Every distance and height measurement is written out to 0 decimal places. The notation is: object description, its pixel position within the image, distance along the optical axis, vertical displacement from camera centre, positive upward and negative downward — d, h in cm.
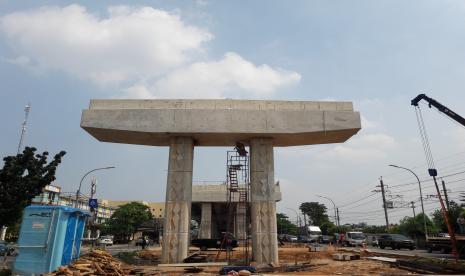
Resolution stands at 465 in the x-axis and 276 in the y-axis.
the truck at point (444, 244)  2244 +21
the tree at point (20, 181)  1891 +347
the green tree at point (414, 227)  5644 +340
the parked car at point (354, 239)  3944 +86
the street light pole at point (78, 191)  3045 +450
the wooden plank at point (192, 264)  1741 -94
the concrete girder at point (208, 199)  4359 +559
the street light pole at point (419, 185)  3584 +621
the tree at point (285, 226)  11380 +648
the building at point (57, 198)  6538 +939
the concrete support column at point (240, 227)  4512 +239
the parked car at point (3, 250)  2850 -49
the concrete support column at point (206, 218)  4353 +339
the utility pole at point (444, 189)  5017 +827
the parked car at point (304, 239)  5104 +111
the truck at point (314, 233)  5169 +196
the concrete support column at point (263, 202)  1878 +235
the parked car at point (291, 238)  5963 +137
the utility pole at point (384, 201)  4886 +668
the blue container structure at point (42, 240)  1124 +14
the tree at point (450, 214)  4234 +472
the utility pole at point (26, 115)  3638 +1331
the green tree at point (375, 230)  8131 +409
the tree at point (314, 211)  11262 +1128
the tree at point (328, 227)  8069 +443
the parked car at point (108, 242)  5356 +41
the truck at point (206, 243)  3094 +21
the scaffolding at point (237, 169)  2226 +483
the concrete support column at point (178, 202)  1870 +229
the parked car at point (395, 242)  3381 +48
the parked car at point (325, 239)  5175 +99
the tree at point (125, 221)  7012 +468
